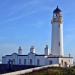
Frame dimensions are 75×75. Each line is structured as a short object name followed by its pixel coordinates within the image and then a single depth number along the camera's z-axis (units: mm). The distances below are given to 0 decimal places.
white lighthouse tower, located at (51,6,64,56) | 41562
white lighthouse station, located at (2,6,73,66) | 40316
